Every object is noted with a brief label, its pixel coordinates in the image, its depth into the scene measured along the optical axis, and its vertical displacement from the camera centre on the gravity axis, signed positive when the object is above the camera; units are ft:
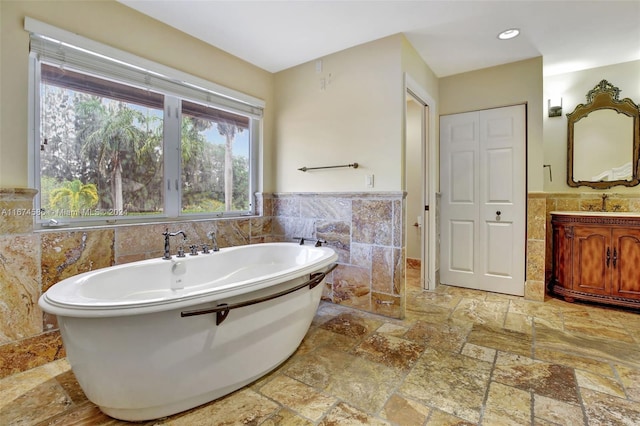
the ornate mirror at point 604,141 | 10.16 +2.46
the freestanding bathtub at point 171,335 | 4.11 -1.94
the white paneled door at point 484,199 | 10.42 +0.42
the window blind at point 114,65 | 6.22 +3.56
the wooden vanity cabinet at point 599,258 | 9.00 -1.48
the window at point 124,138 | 6.54 +1.90
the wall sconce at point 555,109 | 11.14 +3.79
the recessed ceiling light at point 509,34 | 8.33 +5.01
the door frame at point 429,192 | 11.15 +0.69
